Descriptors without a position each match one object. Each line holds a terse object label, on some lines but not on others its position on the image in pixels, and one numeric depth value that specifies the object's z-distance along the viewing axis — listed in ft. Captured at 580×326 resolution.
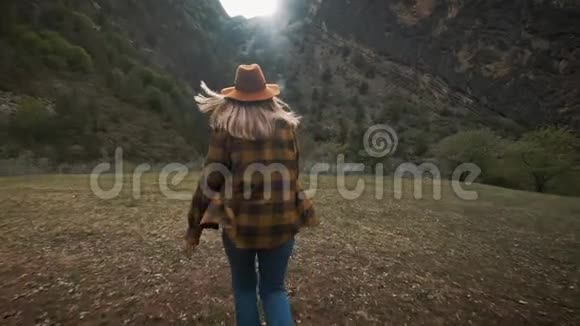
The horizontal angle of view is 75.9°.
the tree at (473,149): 87.35
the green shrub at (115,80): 111.65
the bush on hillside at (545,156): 76.07
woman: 7.76
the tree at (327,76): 190.49
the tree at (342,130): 139.61
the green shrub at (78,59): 105.91
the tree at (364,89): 177.06
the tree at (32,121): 74.43
